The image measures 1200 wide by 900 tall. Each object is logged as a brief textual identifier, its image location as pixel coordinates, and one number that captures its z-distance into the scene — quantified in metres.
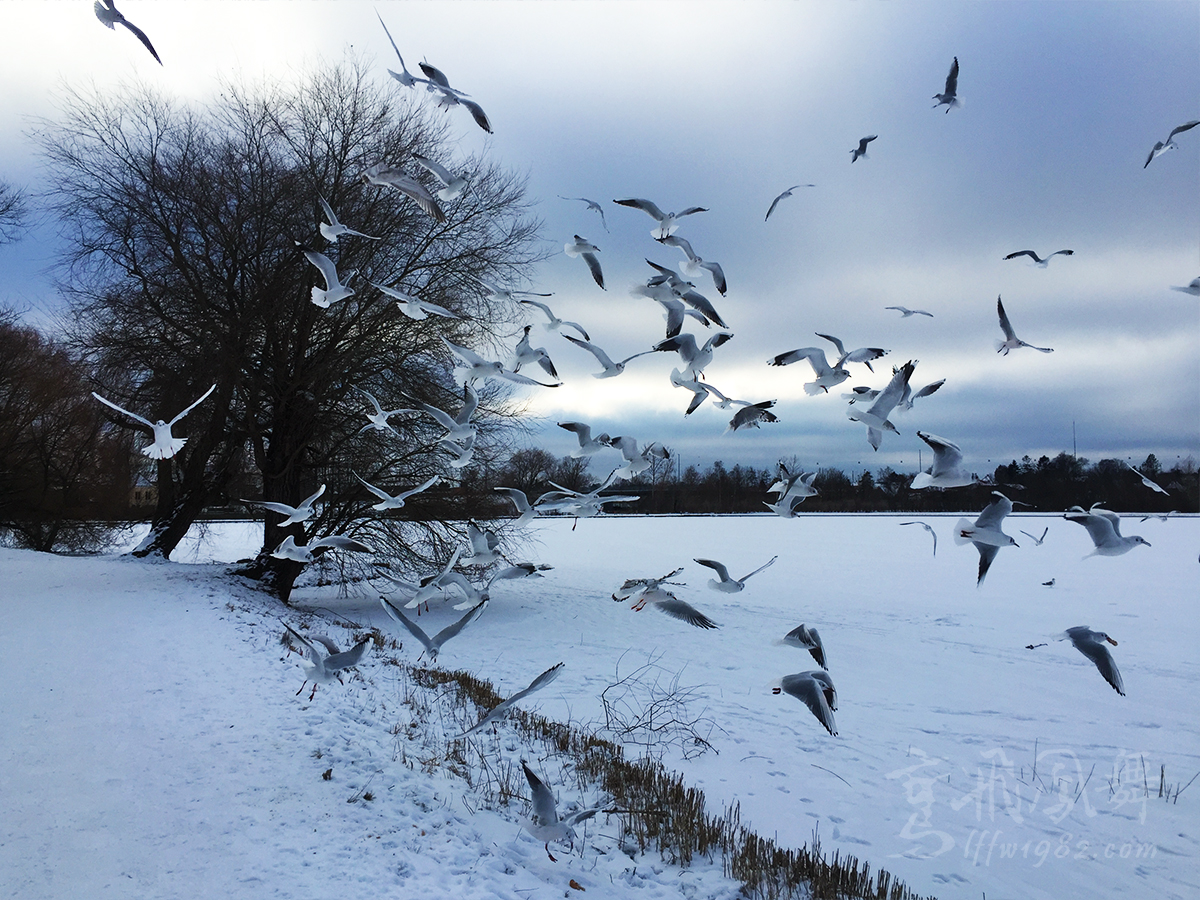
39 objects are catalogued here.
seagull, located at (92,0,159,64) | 2.67
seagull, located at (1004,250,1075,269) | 4.34
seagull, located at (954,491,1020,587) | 3.45
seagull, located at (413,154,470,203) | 3.97
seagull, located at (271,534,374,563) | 3.72
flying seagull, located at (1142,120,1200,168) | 4.05
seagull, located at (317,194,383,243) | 4.05
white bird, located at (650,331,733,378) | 4.74
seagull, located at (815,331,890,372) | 4.51
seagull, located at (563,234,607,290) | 5.18
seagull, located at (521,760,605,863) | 3.79
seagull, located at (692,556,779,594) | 4.36
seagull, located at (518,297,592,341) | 4.89
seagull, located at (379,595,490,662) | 3.81
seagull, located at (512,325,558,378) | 4.93
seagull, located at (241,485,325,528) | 3.95
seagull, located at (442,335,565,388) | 4.64
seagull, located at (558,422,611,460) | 4.71
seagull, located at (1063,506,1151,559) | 3.49
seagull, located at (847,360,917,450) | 3.77
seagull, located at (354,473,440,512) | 3.79
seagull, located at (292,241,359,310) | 3.96
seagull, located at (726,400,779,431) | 4.84
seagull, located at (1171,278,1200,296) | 3.63
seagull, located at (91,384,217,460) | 3.69
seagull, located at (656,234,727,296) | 4.84
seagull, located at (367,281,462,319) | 4.27
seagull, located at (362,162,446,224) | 3.71
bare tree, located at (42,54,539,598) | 13.55
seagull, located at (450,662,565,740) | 3.66
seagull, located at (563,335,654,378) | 4.88
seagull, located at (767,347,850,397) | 4.38
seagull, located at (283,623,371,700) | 4.27
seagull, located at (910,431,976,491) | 3.45
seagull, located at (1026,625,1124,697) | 3.66
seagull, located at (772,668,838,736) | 3.79
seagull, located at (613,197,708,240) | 4.93
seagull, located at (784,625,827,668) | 3.85
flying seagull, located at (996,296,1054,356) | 4.19
